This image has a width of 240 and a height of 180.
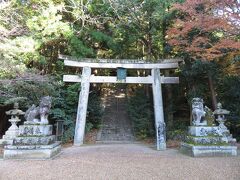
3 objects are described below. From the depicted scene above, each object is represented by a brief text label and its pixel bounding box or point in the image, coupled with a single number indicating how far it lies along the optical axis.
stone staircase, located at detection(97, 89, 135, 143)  14.09
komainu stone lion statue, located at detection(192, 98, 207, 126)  8.90
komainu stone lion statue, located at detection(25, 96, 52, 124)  8.82
